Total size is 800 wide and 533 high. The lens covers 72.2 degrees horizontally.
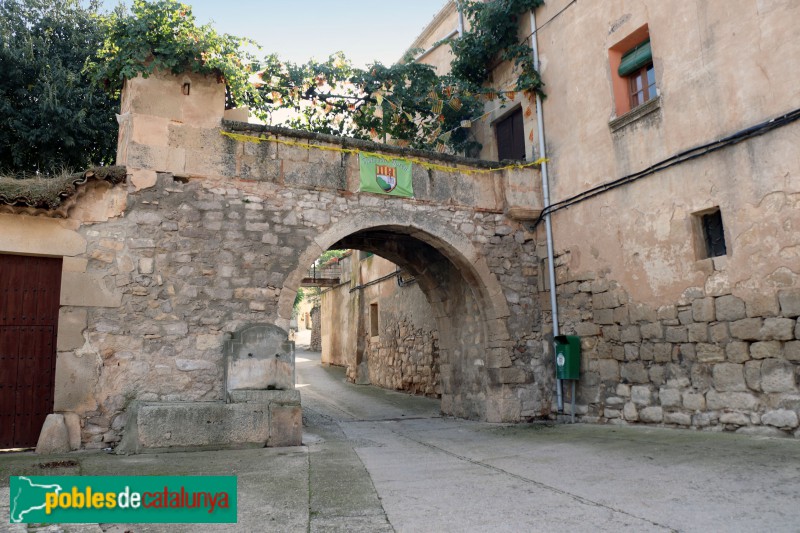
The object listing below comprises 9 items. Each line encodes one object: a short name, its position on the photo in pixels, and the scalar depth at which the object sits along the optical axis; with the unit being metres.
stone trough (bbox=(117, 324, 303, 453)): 5.53
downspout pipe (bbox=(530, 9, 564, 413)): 8.08
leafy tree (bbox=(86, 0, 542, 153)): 6.91
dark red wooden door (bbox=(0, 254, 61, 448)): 5.68
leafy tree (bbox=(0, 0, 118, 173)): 9.95
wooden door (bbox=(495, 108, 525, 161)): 9.39
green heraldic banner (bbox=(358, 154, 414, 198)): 7.50
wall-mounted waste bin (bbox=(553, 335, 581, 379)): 7.55
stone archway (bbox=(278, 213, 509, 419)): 7.48
